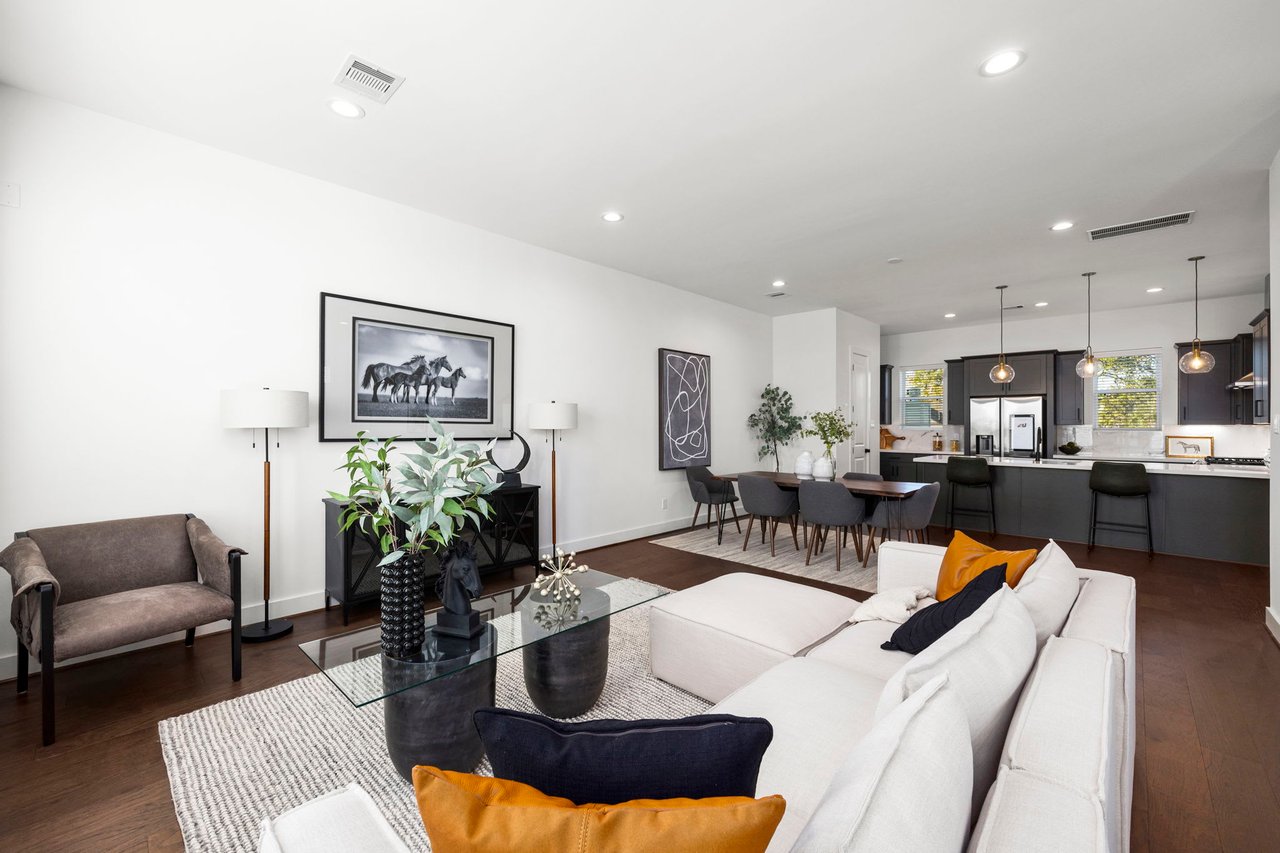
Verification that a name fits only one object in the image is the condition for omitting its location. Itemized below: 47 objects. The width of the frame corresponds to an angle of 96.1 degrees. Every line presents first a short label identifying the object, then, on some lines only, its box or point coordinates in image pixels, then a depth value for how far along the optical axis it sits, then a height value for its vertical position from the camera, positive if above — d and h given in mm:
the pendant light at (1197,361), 5500 +643
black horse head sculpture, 2018 -537
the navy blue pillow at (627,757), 795 -464
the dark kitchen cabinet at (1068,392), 7520 +470
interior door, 7801 +274
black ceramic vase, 1909 -610
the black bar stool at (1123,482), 5359 -515
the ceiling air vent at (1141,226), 4234 +1541
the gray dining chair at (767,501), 5293 -693
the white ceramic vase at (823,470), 5676 -425
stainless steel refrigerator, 7676 +33
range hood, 5980 +482
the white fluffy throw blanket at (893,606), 2316 -740
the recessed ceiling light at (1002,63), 2439 +1580
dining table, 4750 -532
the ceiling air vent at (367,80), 2559 +1590
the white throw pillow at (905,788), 721 -495
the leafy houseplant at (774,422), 7551 +63
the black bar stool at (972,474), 6195 -510
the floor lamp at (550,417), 4652 +74
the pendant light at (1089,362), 5945 +701
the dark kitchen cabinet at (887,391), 9258 +583
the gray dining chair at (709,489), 6082 -662
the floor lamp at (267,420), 3133 +31
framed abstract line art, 6227 +193
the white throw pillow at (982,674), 1066 -489
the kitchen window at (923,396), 8836 +485
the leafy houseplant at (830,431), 5773 -43
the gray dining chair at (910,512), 4802 -719
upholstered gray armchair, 2264 -757
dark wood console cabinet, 3541 -851
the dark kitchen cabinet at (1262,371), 5090 +522
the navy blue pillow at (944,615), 1764 -604
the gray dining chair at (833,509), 4832 -702
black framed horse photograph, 3818 +398
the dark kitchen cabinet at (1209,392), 6555 +419
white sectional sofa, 798 -565
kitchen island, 5070 -781
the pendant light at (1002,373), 6629 +638
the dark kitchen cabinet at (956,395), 8305 +474
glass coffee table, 1849 -841
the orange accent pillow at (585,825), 653 -460
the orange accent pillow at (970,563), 2186 -537
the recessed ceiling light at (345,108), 2832 +1592
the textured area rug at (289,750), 1817 -1220
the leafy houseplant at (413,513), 1869 -289
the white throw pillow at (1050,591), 1669 -518
